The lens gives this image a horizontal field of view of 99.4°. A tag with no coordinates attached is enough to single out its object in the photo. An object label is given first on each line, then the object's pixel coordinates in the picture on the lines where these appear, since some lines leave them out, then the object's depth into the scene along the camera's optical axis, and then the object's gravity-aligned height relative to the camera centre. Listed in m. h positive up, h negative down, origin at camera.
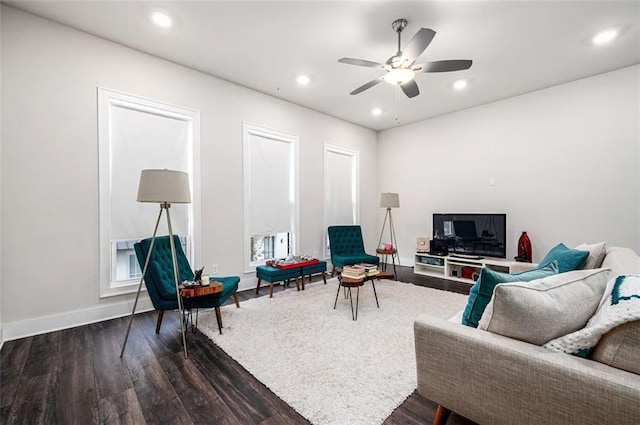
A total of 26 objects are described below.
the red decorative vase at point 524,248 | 4.23 -0.58
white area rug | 1.73 -1.19
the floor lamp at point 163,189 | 2.25 +0.20
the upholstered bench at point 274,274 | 3.78 -0.89
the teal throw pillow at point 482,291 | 1.40 -0.43
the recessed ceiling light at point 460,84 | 4.00 +1.91
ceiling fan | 2.47 +1.43
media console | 4.38 -0.95
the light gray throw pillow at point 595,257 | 2.25 -0.39
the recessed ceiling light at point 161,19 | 2.65 +1.93
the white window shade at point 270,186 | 4.31 +0.44
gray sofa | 0.94 -0.66
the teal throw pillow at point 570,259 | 2.18 -0.40
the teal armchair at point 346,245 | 4.56 -0.63
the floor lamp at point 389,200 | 5.41 +0.23
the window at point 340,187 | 5.44 +0.53
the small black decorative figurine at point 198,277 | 2.69 -0.64
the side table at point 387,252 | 5.10 -0.76
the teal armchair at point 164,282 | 2.58 -0.72
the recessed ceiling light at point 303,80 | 3.89 +1.93
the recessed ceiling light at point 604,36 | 2.88 +1.90
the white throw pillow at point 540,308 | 1.14 -0.42
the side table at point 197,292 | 2.49 -0.74
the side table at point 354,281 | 3.02 -0.79
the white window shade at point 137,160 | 3.10 +0.64
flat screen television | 4.49 -0.40
